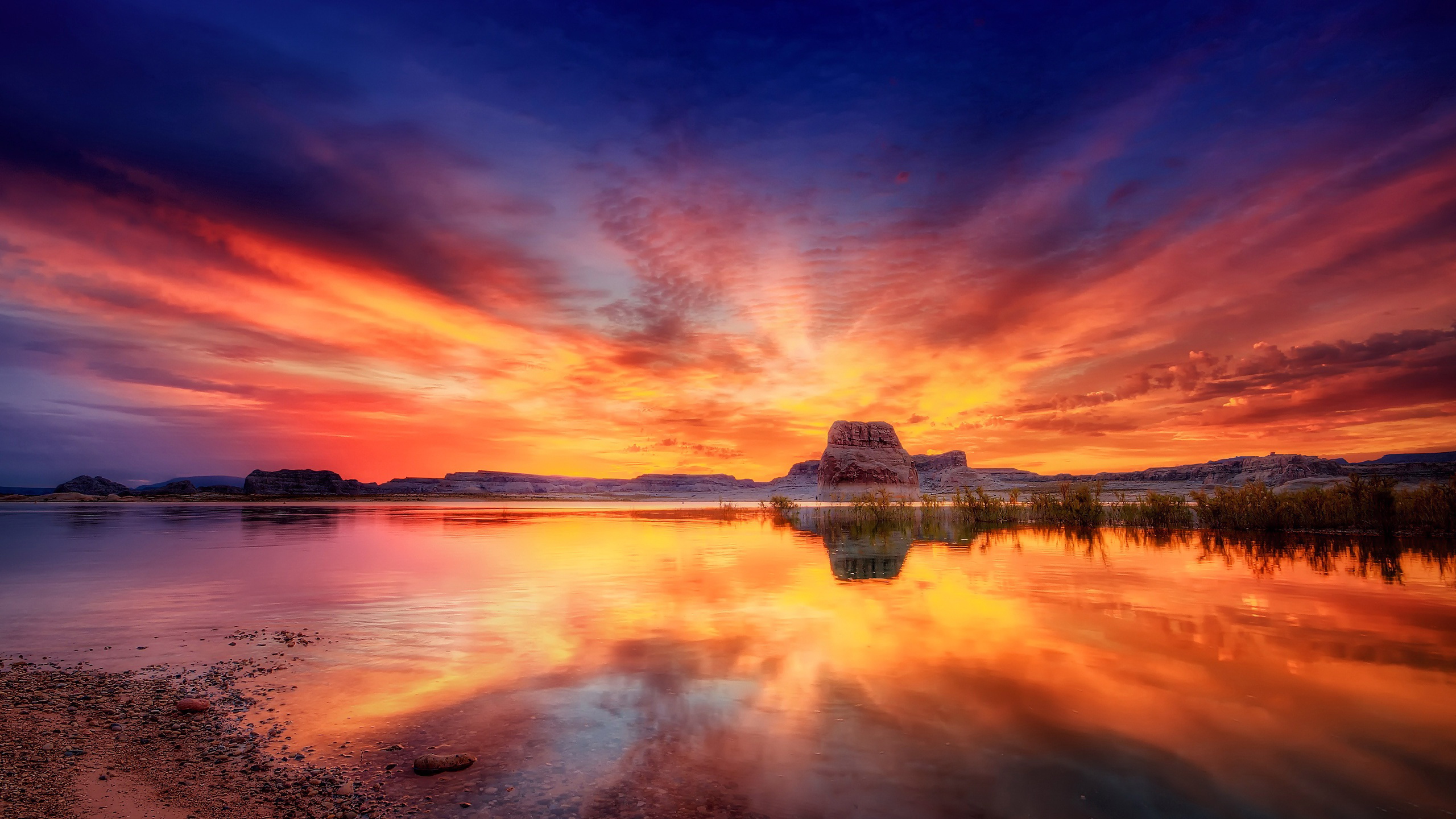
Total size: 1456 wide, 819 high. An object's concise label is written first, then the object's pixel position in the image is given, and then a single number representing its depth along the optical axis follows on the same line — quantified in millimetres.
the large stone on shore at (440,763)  5109
